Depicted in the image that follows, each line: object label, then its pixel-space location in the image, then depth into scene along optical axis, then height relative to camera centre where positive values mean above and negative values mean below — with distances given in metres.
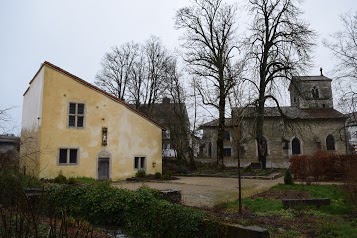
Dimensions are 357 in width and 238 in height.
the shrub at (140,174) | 26.59 -1.37
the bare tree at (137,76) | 39.62 +11.27
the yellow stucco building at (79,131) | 23.12 +2.29
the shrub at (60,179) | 19.95 -1.38
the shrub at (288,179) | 18.65 -1.29
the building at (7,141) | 40.55 +2.37
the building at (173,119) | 35.03 +4.80
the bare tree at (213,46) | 31.73 +12.17
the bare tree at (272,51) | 27.73 +10.14
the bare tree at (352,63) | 19.61 +6.20
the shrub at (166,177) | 25.33 -1.56
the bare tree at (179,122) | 34.84 +4.29
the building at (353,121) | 20.11 +2.56
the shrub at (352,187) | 10.22 -1.05
